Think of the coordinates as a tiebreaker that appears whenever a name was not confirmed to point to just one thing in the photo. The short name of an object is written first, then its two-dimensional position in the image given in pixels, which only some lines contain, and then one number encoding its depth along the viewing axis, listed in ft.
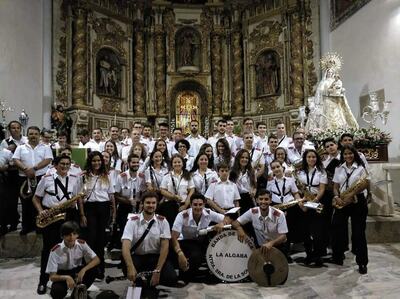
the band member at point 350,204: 16.12
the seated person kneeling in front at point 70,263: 11.99
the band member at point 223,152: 20.20
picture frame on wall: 41.80
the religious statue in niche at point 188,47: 57.31
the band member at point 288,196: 18.19
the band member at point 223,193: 17.03
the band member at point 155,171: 18.06
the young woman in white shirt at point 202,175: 17.85
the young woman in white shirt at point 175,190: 17.46
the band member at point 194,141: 24.11
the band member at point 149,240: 13.55
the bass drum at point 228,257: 14.80
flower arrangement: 24.74
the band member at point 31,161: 17.95
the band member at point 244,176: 18.19
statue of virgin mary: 33.76
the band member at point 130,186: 18.11
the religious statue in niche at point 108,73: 52.54
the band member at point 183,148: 20.71
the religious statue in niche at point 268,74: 54.92
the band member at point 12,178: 19.19
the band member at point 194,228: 15.17
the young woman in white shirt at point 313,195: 17.58
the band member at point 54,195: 14.38
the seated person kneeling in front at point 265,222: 15.12
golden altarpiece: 51.52
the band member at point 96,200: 15.49
